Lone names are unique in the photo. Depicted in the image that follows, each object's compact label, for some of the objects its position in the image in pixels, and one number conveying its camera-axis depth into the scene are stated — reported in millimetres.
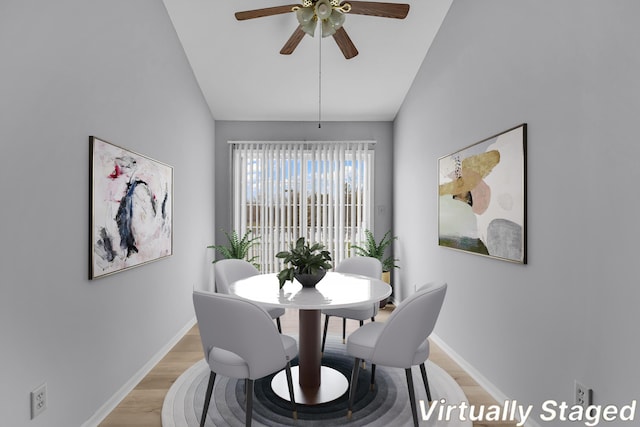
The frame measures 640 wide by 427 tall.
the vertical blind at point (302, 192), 4742
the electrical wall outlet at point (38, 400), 1543
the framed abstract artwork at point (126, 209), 2025
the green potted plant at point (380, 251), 4469
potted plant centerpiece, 2240
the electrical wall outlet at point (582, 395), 1548
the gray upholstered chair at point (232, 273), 2691
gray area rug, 2002
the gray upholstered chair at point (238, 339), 1662
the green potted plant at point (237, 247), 4449
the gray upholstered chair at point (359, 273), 2812
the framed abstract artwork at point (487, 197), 2045
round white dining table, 2008
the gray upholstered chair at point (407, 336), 1804
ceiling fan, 2176
